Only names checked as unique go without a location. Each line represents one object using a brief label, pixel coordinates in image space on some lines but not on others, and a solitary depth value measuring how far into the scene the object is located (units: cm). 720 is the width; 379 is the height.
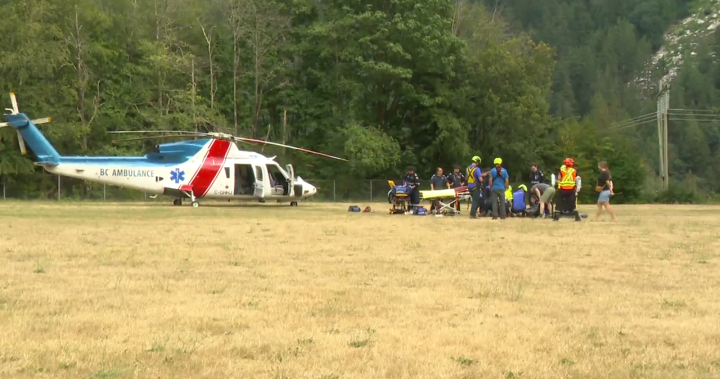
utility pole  4463
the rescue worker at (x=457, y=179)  2358
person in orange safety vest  1883
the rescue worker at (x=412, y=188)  2303
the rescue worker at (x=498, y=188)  1936
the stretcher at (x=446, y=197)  2150
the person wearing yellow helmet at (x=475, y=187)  2002
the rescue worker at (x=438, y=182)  2331
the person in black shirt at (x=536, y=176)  2236
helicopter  2553
